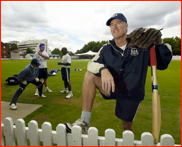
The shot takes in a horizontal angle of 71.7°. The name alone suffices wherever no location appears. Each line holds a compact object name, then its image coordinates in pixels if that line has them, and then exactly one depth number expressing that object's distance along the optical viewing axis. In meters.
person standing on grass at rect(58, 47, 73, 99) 5.25
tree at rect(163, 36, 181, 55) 45.69
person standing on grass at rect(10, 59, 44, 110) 4.06
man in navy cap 1.72
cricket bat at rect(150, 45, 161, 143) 1.37
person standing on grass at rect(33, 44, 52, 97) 5.40
